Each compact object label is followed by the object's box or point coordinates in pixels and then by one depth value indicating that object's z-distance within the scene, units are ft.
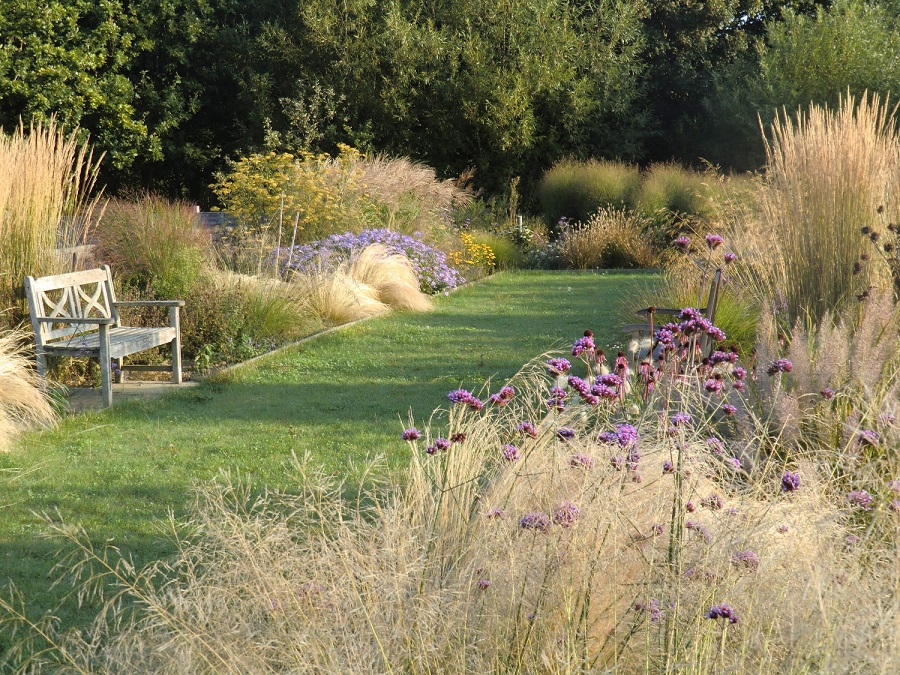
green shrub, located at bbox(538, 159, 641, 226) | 58.85
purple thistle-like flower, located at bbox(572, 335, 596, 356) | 11.98
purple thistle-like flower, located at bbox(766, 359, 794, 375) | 11.61
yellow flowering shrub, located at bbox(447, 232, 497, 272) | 46.07
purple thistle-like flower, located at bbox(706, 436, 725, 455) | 10.77
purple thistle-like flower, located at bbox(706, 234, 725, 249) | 15.60
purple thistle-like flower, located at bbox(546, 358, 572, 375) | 10.22
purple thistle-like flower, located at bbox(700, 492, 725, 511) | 8.64
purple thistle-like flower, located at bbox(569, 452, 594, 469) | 8.95
